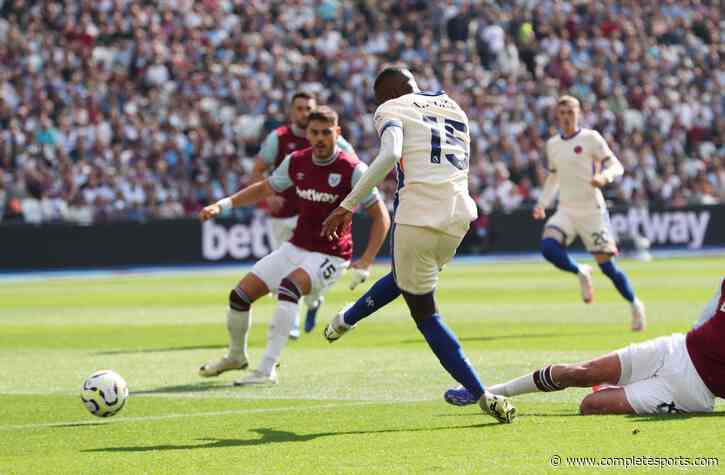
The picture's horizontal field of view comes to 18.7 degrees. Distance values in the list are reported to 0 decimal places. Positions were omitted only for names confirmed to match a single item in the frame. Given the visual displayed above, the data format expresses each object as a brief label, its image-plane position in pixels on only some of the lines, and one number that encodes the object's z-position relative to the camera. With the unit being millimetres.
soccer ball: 14560
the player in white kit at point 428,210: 13480
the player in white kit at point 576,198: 26160
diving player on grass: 12910
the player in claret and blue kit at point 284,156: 22993
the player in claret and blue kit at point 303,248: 17654
